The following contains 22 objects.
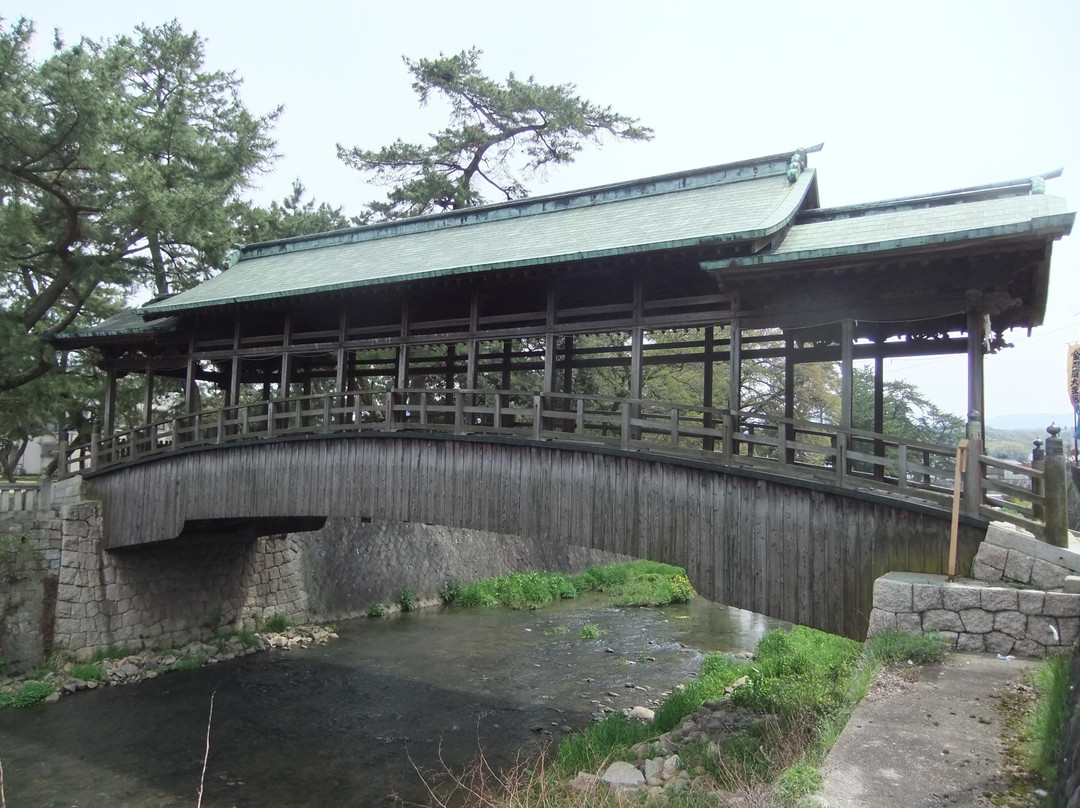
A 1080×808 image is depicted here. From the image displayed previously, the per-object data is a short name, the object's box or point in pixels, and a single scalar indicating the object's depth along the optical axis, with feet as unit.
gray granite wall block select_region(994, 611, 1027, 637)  19.40
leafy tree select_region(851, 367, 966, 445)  79.41
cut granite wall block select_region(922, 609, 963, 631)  20.04
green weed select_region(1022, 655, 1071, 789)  13.37
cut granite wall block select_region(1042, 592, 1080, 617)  19.06
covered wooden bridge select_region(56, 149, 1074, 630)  25.90
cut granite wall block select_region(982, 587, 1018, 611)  19.52
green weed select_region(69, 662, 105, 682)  44.11
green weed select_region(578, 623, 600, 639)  55.83
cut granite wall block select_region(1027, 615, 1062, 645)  19.03
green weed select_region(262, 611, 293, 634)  57.41
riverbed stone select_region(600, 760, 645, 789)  24.01
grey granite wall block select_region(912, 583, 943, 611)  20.17
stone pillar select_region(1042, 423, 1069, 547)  20.52
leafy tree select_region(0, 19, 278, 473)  46.62
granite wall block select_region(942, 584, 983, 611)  19.88
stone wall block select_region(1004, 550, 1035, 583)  20.74
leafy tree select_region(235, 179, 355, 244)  68.39
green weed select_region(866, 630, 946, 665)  18.98
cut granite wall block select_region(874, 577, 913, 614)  20.44
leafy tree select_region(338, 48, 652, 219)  75.46
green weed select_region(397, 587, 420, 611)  67.10
